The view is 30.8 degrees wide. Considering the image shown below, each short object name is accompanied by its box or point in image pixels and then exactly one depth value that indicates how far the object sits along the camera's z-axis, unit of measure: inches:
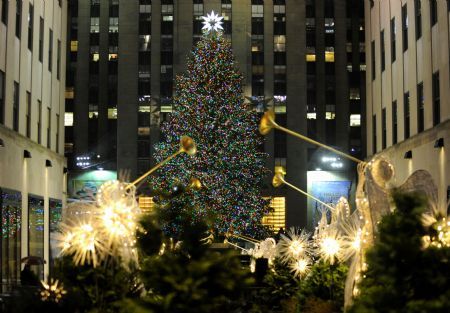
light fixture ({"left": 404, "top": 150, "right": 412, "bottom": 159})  1523.1
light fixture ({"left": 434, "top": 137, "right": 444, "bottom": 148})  1309.1
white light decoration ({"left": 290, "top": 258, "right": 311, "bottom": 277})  1074.3
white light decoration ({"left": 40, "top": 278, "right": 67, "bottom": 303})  564.4
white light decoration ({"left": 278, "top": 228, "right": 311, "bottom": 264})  1127.5
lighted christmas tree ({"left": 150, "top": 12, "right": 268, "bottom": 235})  2062.0
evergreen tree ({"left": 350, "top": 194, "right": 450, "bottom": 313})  490.0
